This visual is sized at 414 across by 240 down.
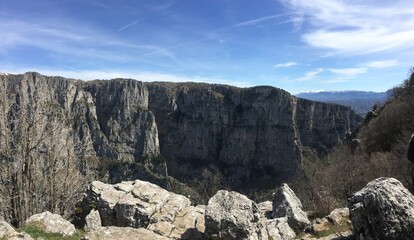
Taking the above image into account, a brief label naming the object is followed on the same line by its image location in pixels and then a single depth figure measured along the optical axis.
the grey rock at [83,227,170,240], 15.57
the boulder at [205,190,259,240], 19.08
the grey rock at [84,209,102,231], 24.11
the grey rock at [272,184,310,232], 24.31
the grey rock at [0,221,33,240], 15.40
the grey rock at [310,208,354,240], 20.54
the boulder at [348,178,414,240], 13.48
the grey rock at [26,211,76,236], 19.77
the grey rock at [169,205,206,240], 21.06
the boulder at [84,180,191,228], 24.53
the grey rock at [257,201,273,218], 31.13
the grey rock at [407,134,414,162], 16.86
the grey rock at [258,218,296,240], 20.75
